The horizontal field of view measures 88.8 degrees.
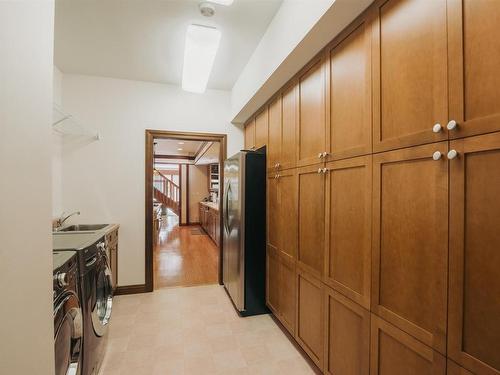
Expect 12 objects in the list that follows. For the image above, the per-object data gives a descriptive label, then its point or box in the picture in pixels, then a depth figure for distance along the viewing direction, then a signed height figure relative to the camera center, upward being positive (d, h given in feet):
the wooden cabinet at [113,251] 8.43 -2.33
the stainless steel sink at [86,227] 9.37 -1.56
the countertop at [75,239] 5.13 -1.26
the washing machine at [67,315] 3.71 -2.02
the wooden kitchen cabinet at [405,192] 2.65 -0.06
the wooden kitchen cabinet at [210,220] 17.60 -2.80
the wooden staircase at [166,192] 31.37 -0.76
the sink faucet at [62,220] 8.96 -1.23
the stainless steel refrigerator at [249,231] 8.30 -1.49
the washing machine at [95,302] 4.77 -2.52
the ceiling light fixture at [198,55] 6.34 +3.66
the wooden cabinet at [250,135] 10.21 +2.17
